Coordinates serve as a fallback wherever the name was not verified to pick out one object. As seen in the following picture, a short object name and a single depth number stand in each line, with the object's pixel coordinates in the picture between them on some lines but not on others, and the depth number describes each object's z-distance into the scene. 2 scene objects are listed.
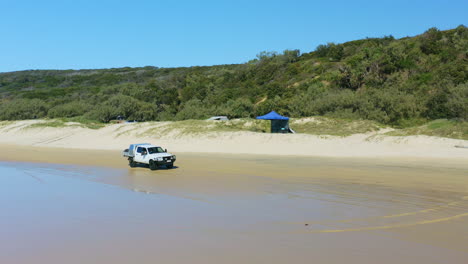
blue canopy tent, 38.81
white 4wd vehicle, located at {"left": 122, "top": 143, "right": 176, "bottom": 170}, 21.22
